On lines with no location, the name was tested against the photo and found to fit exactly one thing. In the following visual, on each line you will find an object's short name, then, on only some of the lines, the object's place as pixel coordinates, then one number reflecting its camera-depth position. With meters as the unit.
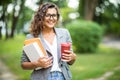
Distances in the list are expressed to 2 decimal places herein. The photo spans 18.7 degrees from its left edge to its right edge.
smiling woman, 3.79
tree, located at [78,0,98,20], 20.20
